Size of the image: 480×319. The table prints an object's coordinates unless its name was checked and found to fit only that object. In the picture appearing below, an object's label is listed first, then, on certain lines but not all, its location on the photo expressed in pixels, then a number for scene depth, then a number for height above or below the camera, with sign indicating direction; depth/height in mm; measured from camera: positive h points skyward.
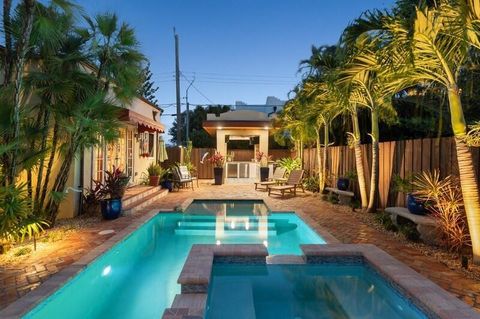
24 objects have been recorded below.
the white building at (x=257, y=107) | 40344 +6854
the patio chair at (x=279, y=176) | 15549 -688
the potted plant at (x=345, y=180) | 11211 -609
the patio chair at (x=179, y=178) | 15820 -778
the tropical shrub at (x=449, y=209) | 5500 -785
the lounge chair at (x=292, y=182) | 13672 -845
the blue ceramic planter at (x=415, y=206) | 6527 -842
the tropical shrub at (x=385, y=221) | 7355 -1368
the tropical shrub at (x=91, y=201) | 9078 -1095
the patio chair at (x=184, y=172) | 16253 -528
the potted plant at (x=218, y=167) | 18359 -304
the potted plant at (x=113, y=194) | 8609 -902
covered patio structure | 20172 +1804
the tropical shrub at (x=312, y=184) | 14947 -976
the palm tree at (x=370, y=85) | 6809 +1919
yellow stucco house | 8727 +221
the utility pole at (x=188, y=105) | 33138 +5723
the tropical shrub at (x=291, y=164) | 17309 -75
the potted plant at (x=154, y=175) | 14914 -607
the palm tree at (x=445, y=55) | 4699 +1697
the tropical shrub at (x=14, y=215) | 5207 -873
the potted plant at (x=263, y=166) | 19047 -212
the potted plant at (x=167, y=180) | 15492 -861
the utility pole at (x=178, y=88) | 21688 +4846
